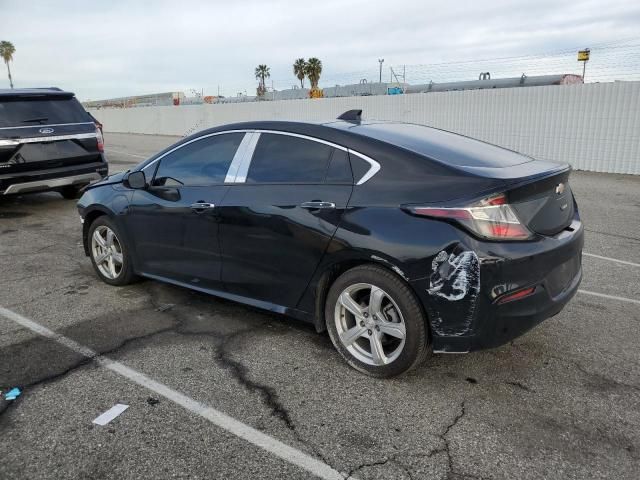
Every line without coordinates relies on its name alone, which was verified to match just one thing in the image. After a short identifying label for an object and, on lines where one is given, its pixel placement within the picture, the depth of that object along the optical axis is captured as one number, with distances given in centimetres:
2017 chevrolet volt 313
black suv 812
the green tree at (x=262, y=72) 7930
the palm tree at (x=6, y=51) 9038
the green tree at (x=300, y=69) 6544
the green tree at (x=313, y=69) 6462
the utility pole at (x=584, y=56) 1703
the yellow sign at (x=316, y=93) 3152
